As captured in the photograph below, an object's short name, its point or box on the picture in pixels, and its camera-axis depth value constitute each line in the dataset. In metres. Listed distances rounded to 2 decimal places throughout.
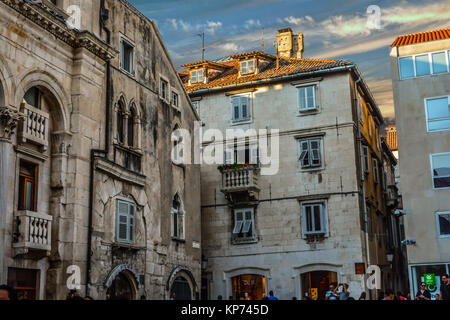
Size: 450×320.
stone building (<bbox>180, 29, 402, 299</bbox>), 31.55
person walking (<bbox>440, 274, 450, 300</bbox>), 17.03
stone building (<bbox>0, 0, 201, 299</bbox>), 18.56
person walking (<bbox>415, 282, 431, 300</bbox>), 19.28
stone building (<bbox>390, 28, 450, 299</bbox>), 28.53
